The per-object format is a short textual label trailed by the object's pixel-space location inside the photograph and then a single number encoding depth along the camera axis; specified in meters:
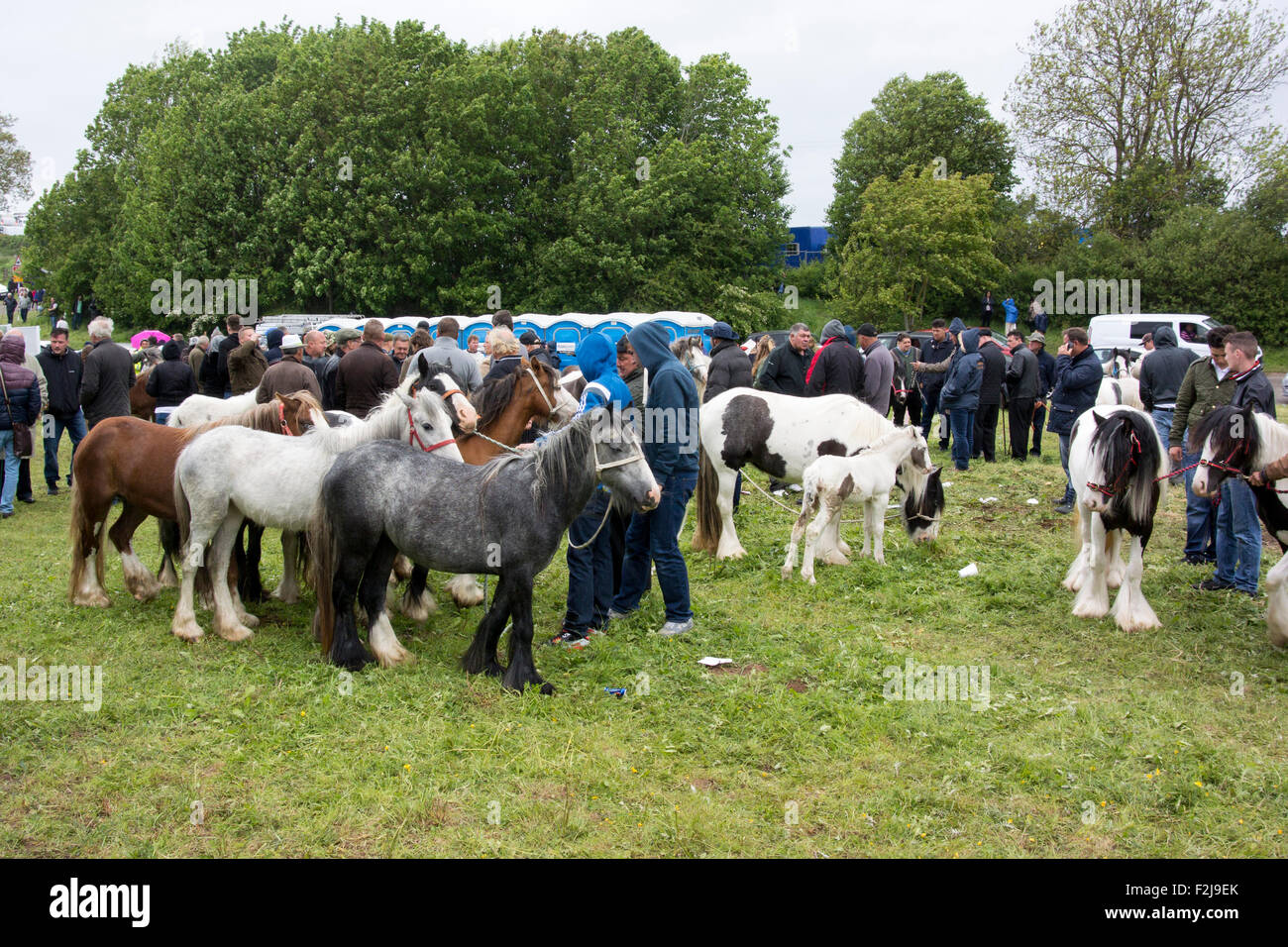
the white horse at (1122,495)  6.88
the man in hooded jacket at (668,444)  6.75
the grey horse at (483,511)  5.73
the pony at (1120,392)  9.41
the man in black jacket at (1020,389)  14.54
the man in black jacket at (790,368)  11.53
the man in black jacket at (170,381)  11.58
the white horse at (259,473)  6.51
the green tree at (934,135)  44.22
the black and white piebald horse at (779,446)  9.23
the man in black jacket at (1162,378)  10.45
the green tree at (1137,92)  34.78
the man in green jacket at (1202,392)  7.79
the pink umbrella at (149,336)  22.53
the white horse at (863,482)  8.59
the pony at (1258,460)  6.49
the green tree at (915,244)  34.53
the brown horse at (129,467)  7.16
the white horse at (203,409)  8.65
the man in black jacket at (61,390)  11.91
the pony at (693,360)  13.09
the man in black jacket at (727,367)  11.41
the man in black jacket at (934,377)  16.08
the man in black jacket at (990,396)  14.68
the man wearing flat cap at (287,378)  8.63
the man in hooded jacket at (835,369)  11.25
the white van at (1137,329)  26.34
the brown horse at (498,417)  7.18
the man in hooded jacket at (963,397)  14.09
